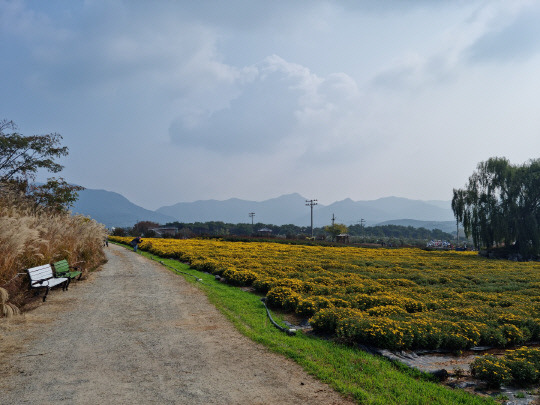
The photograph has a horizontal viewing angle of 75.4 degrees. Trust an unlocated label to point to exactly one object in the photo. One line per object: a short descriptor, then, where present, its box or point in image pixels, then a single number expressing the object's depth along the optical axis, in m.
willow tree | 36.34
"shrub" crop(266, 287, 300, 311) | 10.71
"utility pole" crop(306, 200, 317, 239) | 84.50
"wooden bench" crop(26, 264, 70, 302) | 10.13
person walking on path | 34.36
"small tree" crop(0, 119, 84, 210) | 19.84
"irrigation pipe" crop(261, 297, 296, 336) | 8.22
